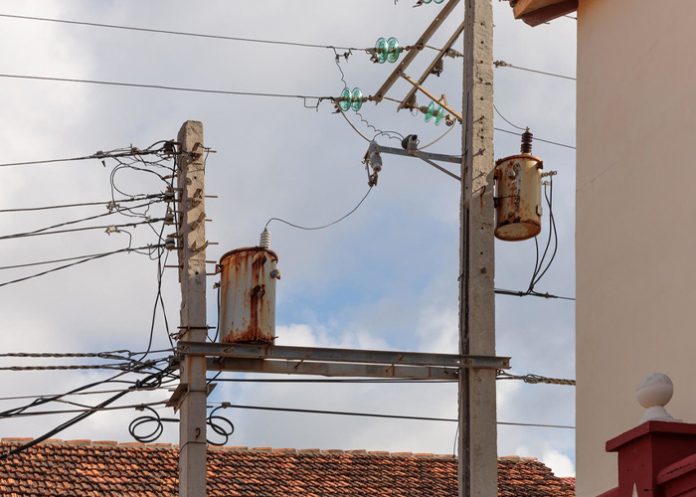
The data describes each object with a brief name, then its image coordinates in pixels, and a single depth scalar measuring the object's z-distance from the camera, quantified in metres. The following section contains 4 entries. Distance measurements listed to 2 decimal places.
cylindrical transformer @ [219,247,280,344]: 13.38
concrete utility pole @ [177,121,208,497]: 13.25
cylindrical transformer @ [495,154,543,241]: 13.92
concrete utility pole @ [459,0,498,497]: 13.41
